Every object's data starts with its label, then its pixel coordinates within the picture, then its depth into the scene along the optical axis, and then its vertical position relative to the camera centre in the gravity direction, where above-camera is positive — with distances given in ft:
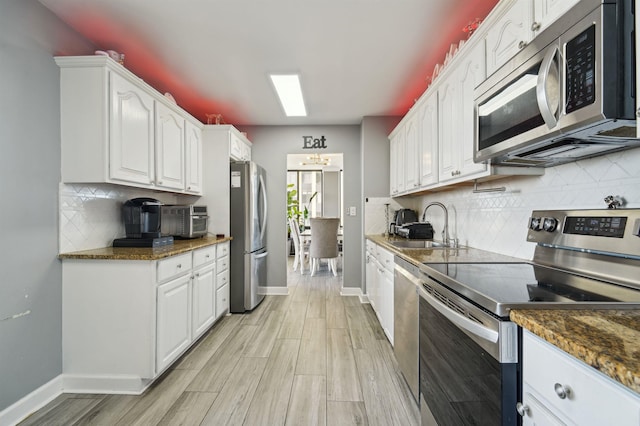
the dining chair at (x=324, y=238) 15.78 -1.53
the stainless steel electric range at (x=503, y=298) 2.61 -0.90
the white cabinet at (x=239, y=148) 10.89 +2.80
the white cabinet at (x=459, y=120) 5.24 +2.06
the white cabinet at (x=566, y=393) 1.62 -1.26
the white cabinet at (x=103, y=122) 5.90 +2.06
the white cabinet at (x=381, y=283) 7.39 -2.29
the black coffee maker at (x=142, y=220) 7.25 -0.20
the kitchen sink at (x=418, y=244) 7.88 -0.96
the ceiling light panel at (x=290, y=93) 8.83 +4.37
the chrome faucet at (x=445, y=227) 8.40 -0.46
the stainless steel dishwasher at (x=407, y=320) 5.28 -2.31
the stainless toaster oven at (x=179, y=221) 8.94 -0.29
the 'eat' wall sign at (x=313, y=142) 13.37 +3.47
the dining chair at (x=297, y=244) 17.70 -2.13
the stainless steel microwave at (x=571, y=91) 2.58 +1.37
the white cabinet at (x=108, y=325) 5.86 -2.44
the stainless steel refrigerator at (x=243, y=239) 10.64 -1.06
